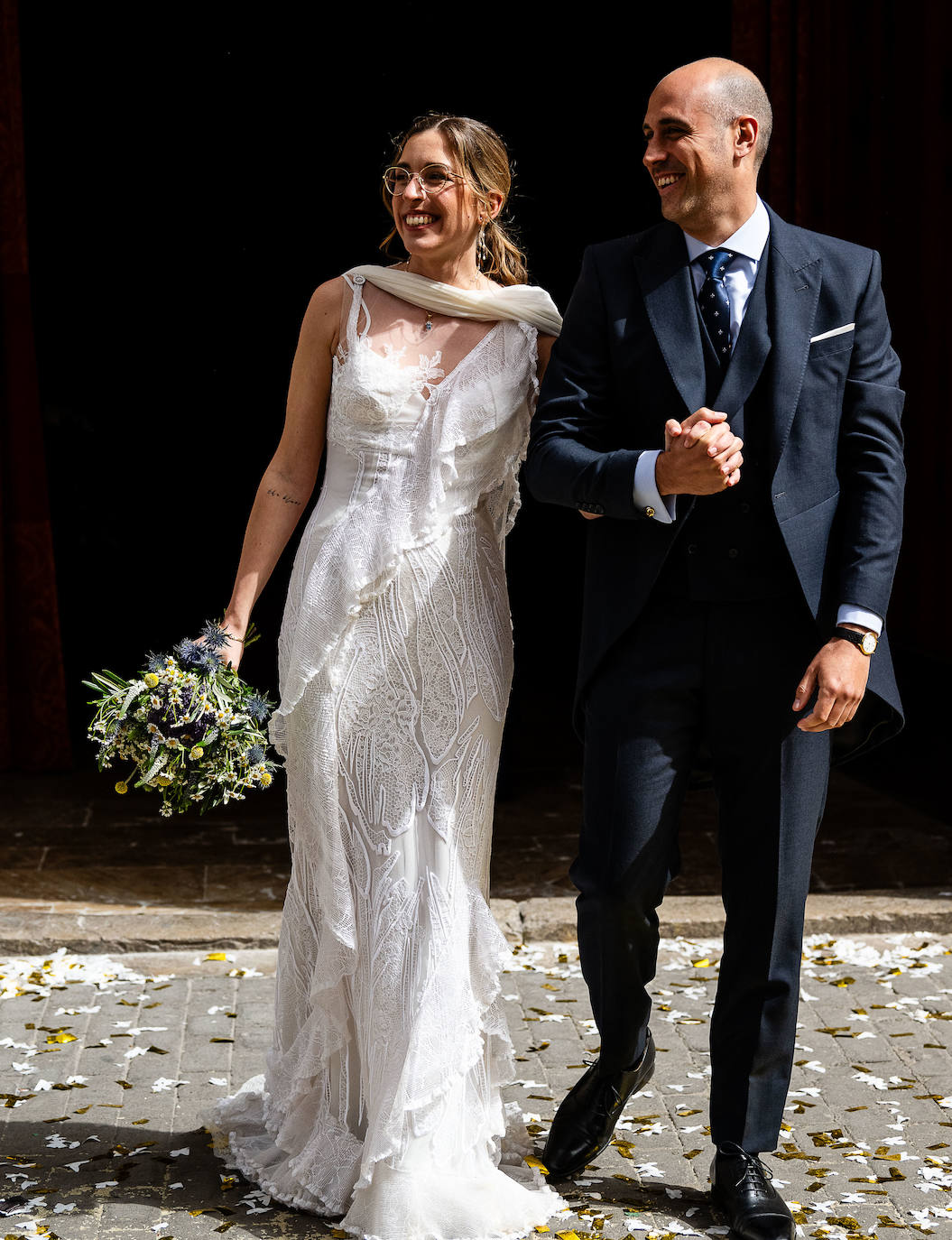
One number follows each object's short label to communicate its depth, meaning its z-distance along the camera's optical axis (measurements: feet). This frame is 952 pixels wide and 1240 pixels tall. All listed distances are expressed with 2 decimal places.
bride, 19.83
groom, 18.49
